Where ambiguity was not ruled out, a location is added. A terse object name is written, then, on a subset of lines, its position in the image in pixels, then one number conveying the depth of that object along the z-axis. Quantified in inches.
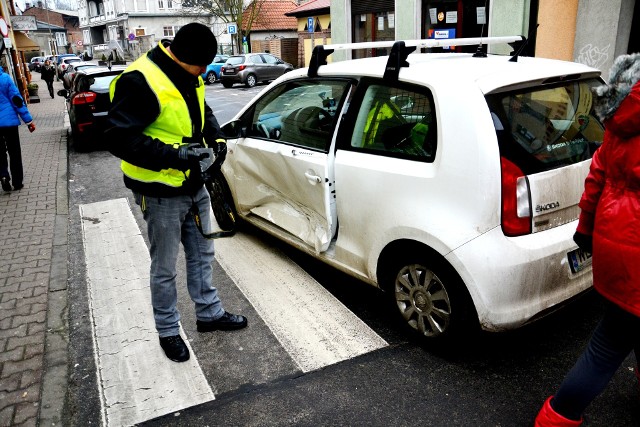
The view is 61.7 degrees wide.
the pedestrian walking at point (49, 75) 962.1
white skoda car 108.3
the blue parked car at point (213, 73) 1093.8
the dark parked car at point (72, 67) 921.4
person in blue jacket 275.5
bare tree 1473.9
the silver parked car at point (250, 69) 970.7
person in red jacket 76.9
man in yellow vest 108.1
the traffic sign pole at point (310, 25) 874.6
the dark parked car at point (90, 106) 401.1
